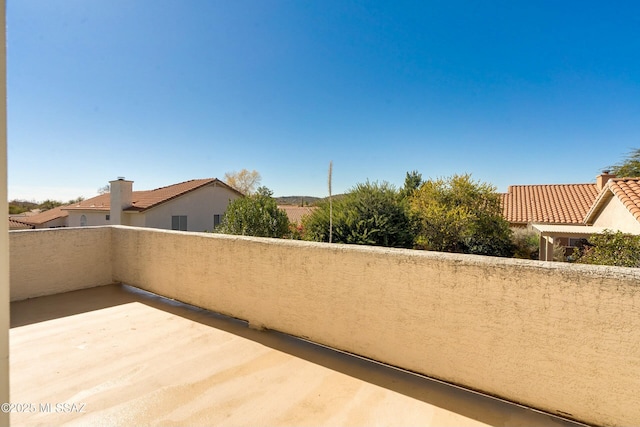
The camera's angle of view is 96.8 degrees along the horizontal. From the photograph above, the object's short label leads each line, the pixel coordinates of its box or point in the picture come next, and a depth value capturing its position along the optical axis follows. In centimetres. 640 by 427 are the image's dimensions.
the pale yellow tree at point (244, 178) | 4900
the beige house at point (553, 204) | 1681
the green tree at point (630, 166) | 2162
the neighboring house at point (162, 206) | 1666
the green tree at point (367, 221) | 875
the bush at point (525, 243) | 1351
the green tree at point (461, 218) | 1154
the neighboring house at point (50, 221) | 2578
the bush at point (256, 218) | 1126
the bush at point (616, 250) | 532
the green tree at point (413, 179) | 3082
